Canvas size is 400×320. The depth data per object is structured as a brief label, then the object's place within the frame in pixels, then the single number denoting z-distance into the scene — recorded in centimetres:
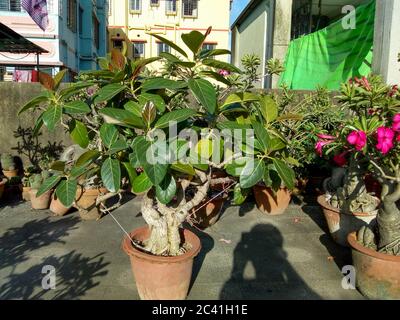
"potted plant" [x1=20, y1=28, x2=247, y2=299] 205
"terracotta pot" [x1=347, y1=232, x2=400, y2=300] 273
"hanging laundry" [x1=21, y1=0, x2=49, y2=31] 1042
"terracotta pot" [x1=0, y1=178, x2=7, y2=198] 510
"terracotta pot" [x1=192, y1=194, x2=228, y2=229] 430
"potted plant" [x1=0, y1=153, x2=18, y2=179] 555
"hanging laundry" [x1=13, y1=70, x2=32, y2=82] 1059
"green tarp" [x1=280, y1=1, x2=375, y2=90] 595
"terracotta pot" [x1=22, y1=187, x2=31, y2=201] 525
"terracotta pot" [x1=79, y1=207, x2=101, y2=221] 451
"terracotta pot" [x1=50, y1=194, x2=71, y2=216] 463
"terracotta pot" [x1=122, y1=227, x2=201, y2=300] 250
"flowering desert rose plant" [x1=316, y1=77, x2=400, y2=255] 278
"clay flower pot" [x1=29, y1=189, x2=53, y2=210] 488
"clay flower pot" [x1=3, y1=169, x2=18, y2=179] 557
